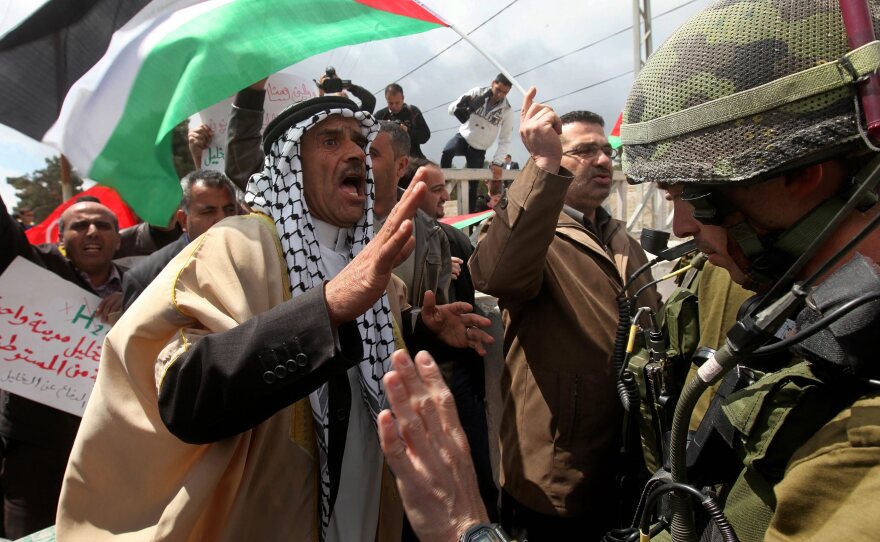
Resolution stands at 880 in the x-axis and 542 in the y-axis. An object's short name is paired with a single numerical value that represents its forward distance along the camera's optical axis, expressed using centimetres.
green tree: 3353
